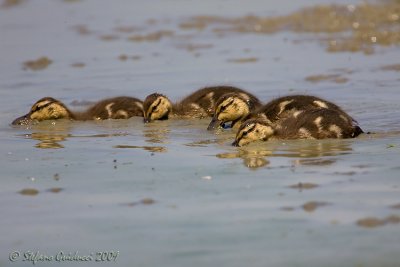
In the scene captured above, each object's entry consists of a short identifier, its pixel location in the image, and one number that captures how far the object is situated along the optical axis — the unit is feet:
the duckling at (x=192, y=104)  60.13
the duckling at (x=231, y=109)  56.39
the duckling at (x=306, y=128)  47.83
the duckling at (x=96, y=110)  60.70
